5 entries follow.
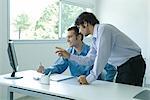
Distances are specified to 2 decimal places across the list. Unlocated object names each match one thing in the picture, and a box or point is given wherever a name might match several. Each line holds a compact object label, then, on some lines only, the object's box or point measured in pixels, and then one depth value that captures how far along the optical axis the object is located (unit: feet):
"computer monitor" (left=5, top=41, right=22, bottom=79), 7.14
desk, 5.48
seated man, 8.42
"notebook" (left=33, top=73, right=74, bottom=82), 7.23
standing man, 6.40
